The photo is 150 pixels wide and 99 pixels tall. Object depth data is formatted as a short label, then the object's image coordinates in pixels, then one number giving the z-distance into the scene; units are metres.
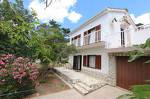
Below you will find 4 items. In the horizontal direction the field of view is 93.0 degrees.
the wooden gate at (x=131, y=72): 4.46
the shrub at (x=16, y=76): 4.62
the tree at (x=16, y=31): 4.66
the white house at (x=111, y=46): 4.80
